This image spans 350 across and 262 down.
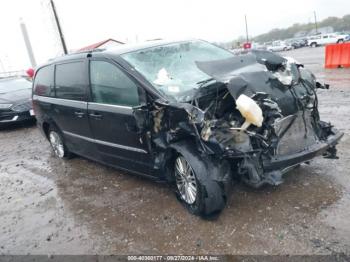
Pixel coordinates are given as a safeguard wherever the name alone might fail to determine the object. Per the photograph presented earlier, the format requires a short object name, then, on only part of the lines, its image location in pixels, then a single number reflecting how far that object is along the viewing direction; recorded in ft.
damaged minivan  10.71
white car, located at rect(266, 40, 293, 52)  158.81
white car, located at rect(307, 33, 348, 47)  133.59
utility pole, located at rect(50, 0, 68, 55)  47.14
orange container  42.88
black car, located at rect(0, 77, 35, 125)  30.30
